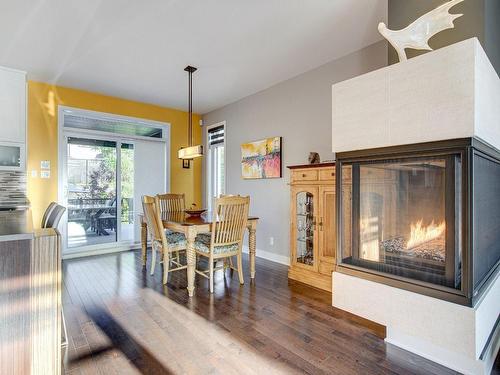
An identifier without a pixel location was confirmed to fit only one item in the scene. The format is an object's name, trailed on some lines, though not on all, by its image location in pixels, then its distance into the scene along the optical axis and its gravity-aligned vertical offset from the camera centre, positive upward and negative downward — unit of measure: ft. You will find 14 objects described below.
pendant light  11.45 +1.61
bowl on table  12.18 -1.10
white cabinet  11.66 +2.92
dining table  9.87 -1.59
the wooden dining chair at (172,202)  14.55 -0.80
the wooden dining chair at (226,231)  9.98 -1.63
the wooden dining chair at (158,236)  10.64 -2.04
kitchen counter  4.20 -0.71
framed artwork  14.08 +1.53
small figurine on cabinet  11.40 +1.19
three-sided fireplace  4.81 -0.60
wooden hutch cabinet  10.21 -1.46
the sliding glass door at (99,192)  15.28 -0.25
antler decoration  5.40 +3.19
